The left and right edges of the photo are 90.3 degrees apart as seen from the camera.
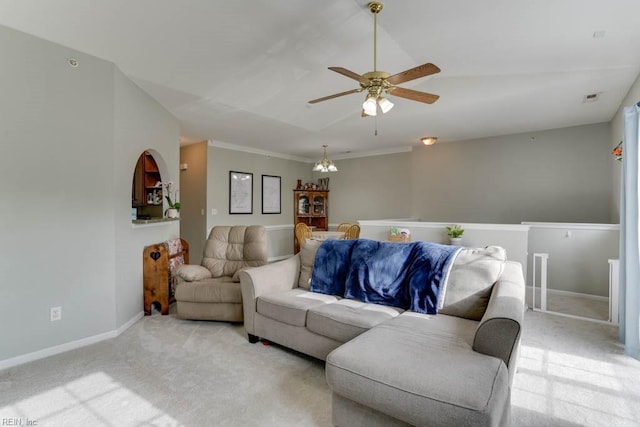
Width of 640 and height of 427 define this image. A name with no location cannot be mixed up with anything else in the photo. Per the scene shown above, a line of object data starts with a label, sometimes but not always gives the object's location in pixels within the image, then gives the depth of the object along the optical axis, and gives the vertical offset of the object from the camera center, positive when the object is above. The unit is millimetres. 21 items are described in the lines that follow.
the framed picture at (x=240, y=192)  6359 +417
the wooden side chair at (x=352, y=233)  6016 -379
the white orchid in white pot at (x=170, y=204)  4250 +119
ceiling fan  2254 +988
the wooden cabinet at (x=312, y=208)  7688 +122
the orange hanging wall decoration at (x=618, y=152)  3635 +713
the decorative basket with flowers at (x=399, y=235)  4699 -326
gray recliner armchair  3248 -683
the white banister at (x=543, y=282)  3827 -828
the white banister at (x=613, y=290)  3342 -811
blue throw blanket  2398 -490
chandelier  6043 +892
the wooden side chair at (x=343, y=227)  6862 -305
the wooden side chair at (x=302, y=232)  6465 -390
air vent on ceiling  3715 +1389
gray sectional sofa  1383 -740
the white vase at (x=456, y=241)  4273 -374
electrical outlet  2713 -864
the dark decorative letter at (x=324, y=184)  8047 +733
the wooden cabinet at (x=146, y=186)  4738 +402
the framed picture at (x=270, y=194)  7031 +422
